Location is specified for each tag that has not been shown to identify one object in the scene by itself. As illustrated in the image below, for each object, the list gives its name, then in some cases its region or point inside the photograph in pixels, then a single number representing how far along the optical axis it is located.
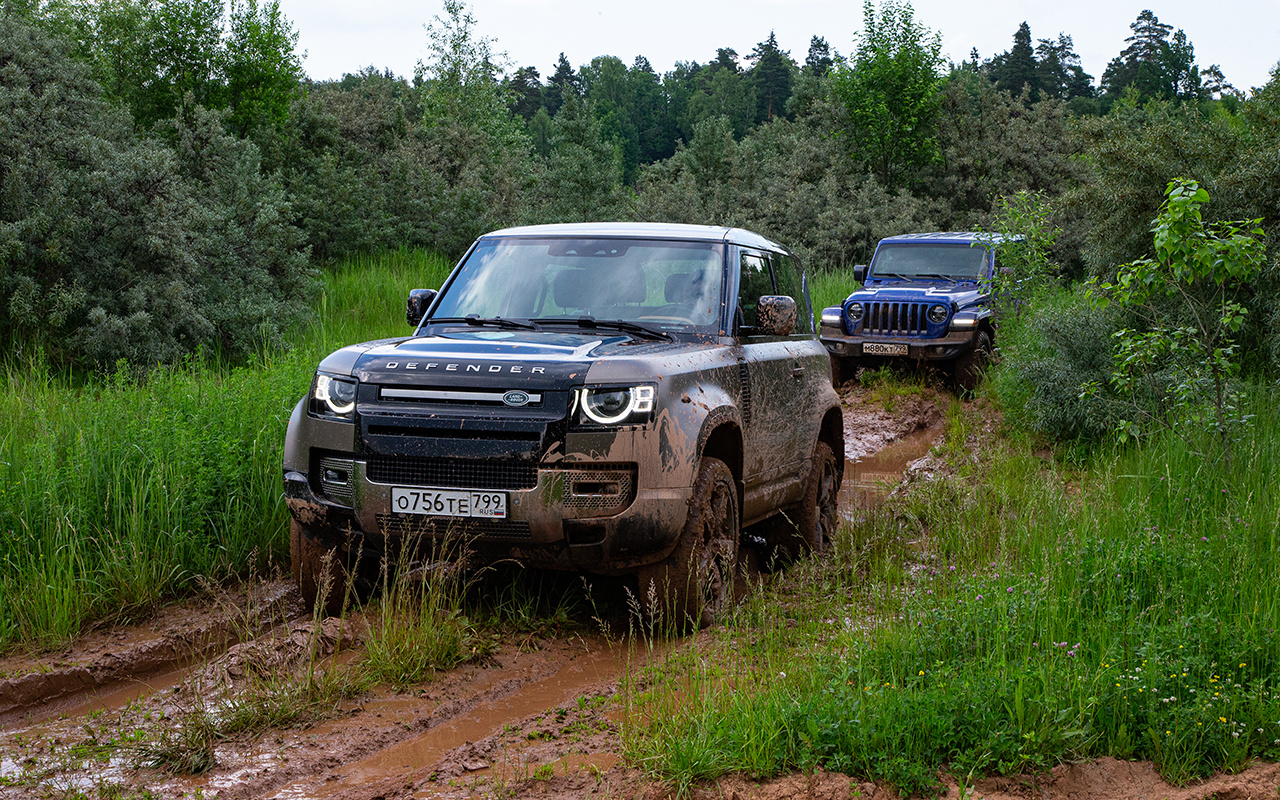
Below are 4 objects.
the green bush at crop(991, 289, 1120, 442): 9.39
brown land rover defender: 4.71
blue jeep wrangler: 13.48
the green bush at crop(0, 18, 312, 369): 11.37
